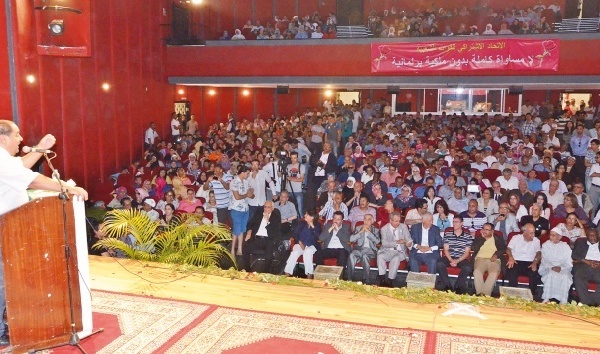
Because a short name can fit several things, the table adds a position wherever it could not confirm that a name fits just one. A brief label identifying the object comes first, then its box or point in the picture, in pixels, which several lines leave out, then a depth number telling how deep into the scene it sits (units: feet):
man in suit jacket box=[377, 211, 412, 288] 22.62
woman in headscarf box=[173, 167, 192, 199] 30.87
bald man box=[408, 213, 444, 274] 22.59
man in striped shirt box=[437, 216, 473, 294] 22.27
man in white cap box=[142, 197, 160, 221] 25.88
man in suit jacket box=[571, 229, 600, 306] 20.53
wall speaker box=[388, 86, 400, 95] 44.32
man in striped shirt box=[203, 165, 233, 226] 27.78
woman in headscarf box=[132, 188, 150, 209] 29.75
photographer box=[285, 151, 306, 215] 30.94
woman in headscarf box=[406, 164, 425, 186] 30.07
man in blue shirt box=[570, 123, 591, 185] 34.24
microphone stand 11.40
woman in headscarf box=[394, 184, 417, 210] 27.25
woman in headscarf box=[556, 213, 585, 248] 22.11
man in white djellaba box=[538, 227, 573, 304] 20.68
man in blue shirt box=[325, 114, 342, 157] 40.34
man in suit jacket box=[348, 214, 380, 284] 23.07
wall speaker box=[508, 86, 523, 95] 42.17
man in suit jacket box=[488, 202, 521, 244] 23.76
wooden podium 11.07
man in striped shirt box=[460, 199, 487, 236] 24.03
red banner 39.29
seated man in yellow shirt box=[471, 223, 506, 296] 21.33
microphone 11.24
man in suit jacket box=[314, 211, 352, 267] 23.63
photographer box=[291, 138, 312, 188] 34.31
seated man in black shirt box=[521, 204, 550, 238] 23.21
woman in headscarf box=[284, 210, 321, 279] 23.76
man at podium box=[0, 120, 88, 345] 11.22
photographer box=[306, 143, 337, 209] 32.65
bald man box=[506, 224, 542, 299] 21.66
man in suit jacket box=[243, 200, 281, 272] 24.82
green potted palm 18.35
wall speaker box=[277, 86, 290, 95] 48.16
